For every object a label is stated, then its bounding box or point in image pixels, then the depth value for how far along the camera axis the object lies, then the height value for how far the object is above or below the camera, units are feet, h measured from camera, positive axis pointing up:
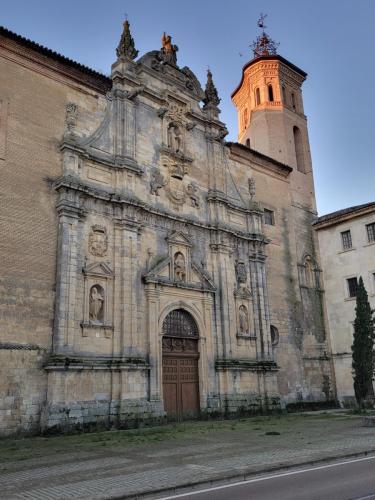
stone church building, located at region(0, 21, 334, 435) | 57.47 +20.31
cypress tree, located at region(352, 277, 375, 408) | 77.10 +6.83
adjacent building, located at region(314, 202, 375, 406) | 92.89 +23.52
